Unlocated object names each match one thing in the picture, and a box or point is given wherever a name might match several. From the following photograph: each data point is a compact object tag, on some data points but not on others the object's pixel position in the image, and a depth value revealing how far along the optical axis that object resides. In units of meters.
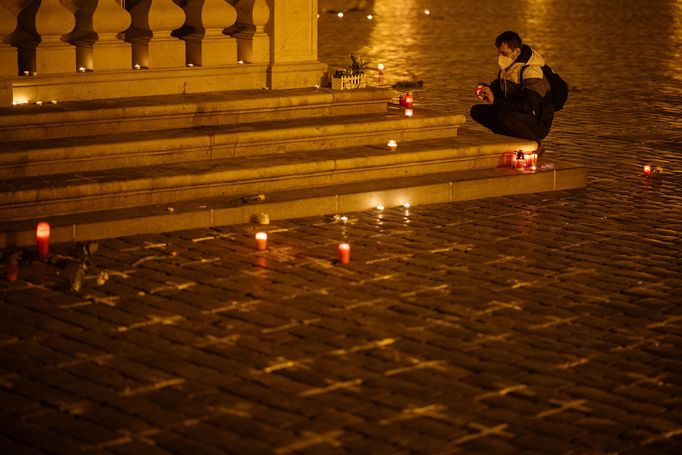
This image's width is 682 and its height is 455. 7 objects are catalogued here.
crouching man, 18.82
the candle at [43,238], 13.74
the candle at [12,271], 13.20
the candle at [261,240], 14.57
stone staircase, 15.23
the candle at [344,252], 14.15
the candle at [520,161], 18.51
